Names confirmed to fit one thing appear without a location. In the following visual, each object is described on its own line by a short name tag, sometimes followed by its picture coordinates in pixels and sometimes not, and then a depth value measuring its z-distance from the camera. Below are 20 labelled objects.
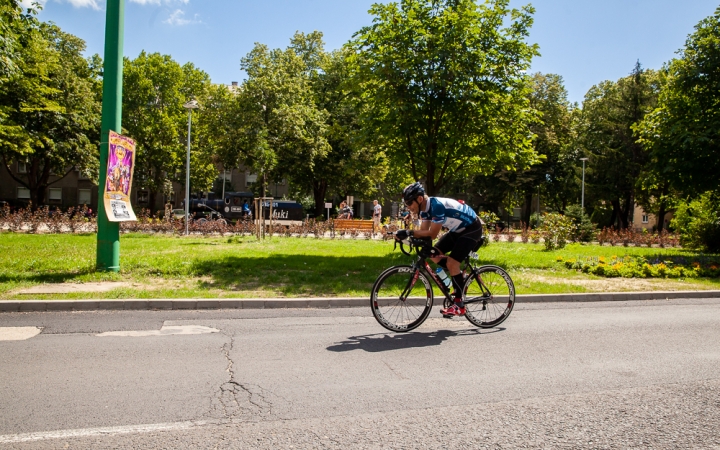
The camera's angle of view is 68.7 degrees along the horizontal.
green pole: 10.26
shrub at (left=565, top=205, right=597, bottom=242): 27.84
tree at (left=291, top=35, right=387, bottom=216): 40.88
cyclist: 6.34
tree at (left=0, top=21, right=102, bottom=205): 29.30
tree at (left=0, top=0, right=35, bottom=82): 12.29
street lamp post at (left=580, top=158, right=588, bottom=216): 43.14
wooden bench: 24.98
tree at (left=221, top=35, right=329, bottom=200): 38.00
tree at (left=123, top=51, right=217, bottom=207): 46.78
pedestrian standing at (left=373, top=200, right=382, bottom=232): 27.17
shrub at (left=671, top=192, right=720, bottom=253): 21.55
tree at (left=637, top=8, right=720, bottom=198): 15.98
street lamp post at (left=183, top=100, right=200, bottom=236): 27.06
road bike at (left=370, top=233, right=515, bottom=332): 6.42
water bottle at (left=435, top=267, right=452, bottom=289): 6.62
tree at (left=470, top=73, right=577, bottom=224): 48.00
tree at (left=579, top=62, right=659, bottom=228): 43.62
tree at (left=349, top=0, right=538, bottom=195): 13.18
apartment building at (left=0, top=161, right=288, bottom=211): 57.97
